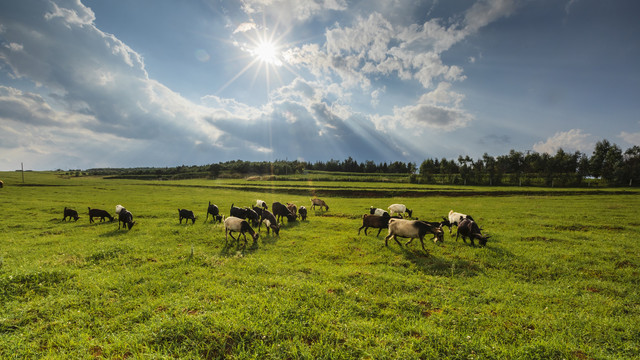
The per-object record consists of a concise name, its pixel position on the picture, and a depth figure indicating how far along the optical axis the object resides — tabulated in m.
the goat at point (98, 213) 19.65
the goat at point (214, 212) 19.93
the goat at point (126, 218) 16.59
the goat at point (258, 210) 19.52
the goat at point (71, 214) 20.15
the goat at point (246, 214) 17.66
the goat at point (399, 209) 23.42
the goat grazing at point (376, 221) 15.02
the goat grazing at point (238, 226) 12.96
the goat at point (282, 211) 19.78
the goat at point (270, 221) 15.25
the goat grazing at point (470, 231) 13.05
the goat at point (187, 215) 18.46
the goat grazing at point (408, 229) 11.70
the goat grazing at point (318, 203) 27.81
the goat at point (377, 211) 20.89
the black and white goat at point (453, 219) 16.22
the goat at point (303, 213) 20.91
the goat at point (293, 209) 20.95
